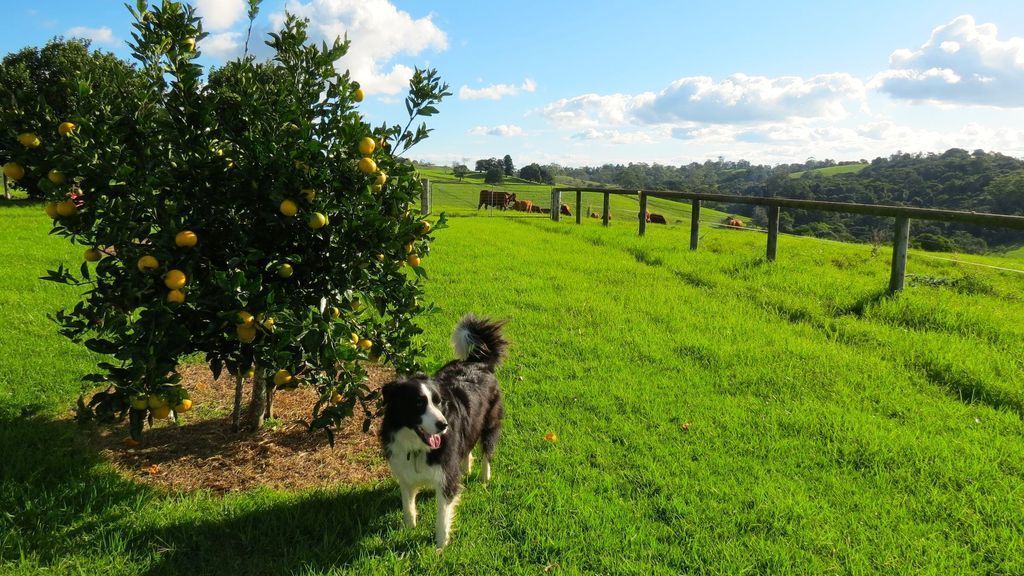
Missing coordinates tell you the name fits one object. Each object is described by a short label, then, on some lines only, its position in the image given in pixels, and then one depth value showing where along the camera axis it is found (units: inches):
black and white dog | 130.2
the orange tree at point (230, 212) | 119.6
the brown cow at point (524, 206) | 1243.8
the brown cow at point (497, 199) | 1246.3
